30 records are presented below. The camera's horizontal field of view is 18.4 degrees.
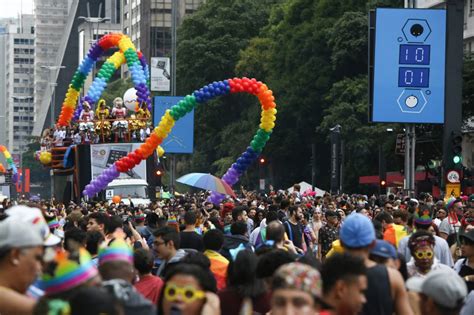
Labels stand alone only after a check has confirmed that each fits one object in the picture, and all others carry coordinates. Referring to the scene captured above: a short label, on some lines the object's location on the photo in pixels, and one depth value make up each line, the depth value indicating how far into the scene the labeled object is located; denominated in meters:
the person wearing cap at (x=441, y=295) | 6.95
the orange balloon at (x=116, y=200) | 40.08
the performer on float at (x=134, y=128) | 48.16
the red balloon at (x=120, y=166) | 42.16
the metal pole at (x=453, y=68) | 31.98
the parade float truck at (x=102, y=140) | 46.19
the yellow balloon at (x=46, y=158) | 53.19
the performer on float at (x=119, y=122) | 48.31
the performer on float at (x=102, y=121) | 49.04
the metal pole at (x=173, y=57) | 53.55
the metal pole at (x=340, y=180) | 48.48
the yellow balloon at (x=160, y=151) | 49.52
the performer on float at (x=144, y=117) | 48.38
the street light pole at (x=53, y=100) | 98.12
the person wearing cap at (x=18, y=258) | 6.86
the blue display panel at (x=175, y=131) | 47.59
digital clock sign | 33.38
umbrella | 28.09
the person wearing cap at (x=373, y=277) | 8.57
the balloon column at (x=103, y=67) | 49.59
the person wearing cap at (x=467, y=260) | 11.47
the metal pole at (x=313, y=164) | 56.13
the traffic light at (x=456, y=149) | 29.97
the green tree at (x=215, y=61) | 81.19
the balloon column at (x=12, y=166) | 86.56
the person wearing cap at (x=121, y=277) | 6.56
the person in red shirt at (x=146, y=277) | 9.84
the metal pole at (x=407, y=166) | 35.42
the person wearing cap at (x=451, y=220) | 18.64
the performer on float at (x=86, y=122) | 49.22
